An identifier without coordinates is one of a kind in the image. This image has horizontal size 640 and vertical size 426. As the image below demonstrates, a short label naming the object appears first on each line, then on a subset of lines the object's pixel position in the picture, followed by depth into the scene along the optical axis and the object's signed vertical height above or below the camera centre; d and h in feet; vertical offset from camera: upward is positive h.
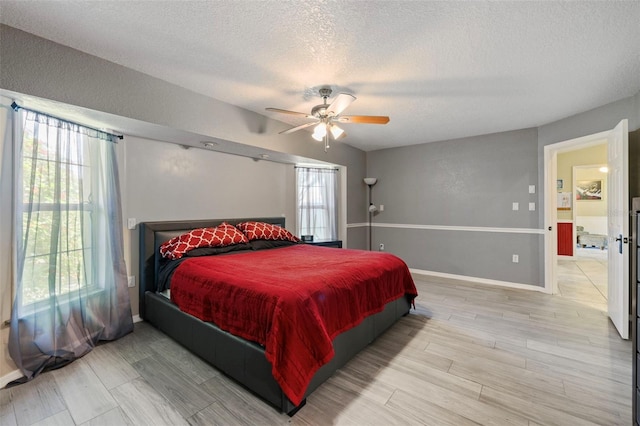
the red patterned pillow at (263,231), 11.57 -0.89
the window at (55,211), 6.57 +0.06
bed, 5.29 -3.12
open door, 8.11 -0.60
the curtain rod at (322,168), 15.25 +2.61
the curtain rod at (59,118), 6.23 +2.57
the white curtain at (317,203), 15.43 +0.51
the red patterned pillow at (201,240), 9.19 -1.04
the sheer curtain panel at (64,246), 6.47 -0.92
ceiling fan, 7.96 +3.00
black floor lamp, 17.07 +0.85
